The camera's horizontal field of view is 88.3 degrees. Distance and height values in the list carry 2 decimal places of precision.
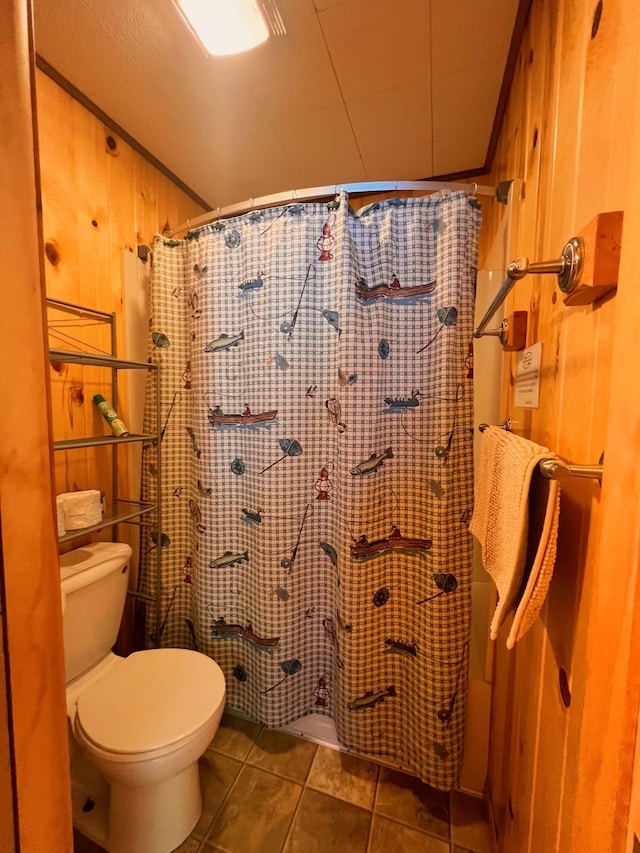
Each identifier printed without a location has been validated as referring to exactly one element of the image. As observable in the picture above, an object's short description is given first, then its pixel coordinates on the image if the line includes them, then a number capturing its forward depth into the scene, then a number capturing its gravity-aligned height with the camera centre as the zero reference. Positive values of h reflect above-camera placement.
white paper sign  0.77 +0.07
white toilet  0.89 -0.93
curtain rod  1.05 +0.72
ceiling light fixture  0.91 +1.09
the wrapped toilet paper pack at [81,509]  1.08 -0.37
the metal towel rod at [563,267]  0.49 +0.23
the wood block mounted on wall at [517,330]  0.87 +0.20
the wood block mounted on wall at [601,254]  0.43 +0.21
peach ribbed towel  0.51 -0.22
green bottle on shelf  1.29 -0.08
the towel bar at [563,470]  0.44 -0.09
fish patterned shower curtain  1.05 -0.22
